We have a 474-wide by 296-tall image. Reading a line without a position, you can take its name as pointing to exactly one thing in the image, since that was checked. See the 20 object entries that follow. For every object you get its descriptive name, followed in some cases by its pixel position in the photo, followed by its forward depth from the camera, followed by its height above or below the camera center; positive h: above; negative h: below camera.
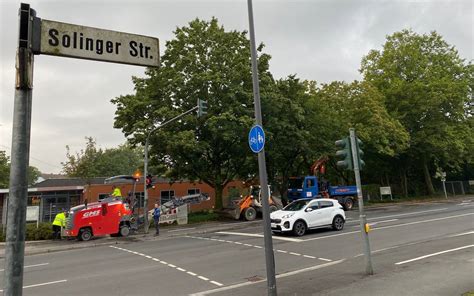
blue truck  28.19 +0.37
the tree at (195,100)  23.28 +7.29
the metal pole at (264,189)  6.16 +0.18
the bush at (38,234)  20.11 -1.26
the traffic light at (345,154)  8.80 +1.03
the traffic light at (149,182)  21.00 +1.46
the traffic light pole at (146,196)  20.53 +0.59
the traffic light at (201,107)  16.12 +4.55
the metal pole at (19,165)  2.72 +0.40
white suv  15.73 -0.98
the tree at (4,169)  47.09 +6.43
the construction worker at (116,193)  20.58 +0.89
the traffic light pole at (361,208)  8.20 -0.40
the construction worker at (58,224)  19.88 -0.75
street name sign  3.20 +1.68
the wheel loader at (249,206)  25.16 -0.53
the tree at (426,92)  38.19 +11.09
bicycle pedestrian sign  6.77 +1.22
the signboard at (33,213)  20.50 -0.02
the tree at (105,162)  35.22 +7.00
